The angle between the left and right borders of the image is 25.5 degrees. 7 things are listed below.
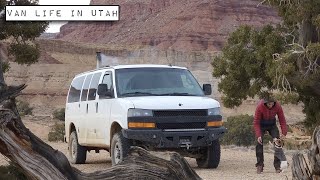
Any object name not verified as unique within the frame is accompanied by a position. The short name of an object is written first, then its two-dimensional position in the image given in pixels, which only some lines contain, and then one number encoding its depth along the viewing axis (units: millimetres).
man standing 12727
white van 12102
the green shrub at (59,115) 60656
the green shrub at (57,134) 36212
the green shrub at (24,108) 61419
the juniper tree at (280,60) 22594
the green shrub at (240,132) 39041
